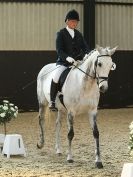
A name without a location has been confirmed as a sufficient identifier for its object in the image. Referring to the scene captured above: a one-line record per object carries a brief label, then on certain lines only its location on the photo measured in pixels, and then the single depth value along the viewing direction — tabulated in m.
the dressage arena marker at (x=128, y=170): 8.02
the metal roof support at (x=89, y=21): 24.38
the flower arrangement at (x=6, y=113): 13.50
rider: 12.34
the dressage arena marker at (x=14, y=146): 12.40
